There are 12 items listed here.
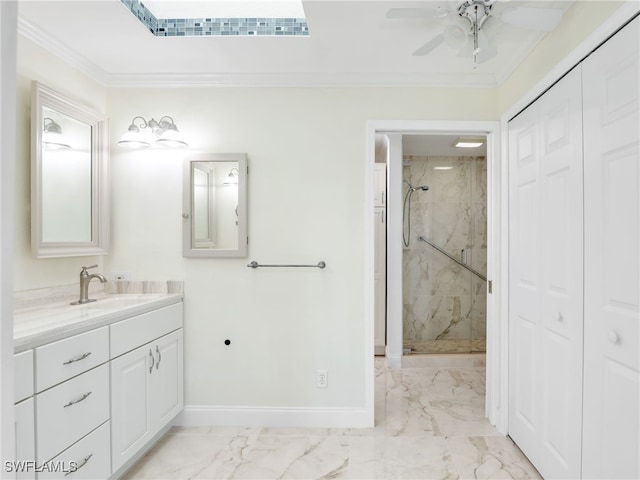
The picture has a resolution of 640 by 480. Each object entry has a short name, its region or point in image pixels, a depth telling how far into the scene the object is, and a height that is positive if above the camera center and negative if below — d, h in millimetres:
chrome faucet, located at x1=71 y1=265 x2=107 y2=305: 2133 -266
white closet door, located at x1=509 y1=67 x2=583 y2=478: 1645 -213
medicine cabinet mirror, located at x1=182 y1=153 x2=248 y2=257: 2480 +220
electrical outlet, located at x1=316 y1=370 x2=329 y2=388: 2500 -970
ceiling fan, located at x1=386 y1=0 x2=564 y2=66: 1466 +922
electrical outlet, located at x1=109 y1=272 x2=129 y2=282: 2519 -263
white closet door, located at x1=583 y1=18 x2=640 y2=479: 1303 -76
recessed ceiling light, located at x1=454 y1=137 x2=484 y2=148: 3732 +1001
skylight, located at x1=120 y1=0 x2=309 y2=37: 2033 +1208
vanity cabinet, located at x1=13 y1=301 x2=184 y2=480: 1396 -738
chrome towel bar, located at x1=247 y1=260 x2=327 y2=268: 2453 -182
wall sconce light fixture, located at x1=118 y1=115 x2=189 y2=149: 2354 +654
